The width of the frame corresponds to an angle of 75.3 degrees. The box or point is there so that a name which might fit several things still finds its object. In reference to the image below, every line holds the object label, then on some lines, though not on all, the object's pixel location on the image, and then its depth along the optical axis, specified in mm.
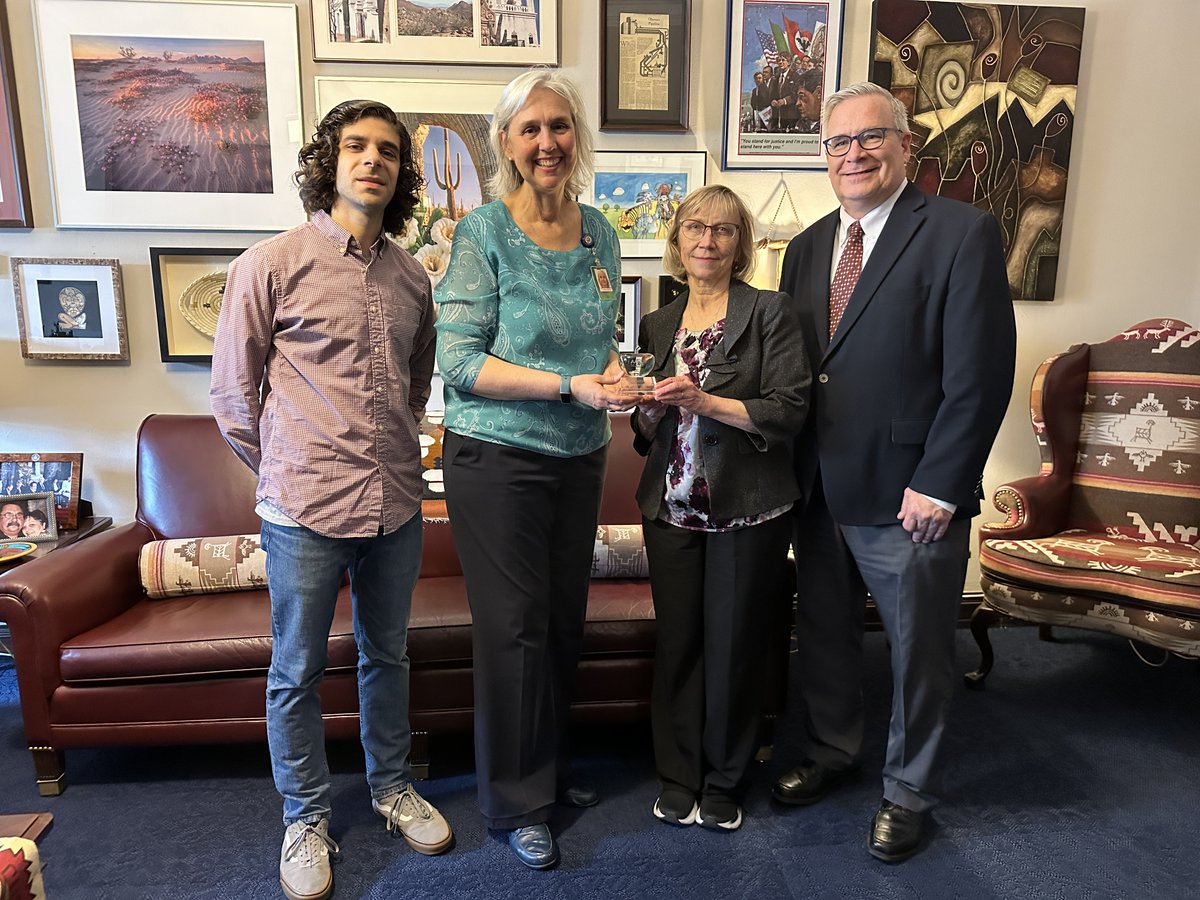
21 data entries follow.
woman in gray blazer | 1753
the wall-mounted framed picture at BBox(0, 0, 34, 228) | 2576
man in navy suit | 1679
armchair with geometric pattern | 2457
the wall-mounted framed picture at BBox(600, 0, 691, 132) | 2713
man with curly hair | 1555
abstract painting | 2838
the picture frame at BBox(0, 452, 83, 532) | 2627
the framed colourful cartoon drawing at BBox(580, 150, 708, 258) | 2838
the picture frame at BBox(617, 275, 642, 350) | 2908
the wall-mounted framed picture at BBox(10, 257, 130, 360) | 2682
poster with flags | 2773
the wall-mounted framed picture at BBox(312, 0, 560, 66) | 2637
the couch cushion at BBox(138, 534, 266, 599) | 2326
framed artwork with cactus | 2701
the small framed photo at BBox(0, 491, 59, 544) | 2492
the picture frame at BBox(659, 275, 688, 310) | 2877
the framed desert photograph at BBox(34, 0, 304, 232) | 2582
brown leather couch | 2004
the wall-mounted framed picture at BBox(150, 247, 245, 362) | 2715
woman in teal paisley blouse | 1607
